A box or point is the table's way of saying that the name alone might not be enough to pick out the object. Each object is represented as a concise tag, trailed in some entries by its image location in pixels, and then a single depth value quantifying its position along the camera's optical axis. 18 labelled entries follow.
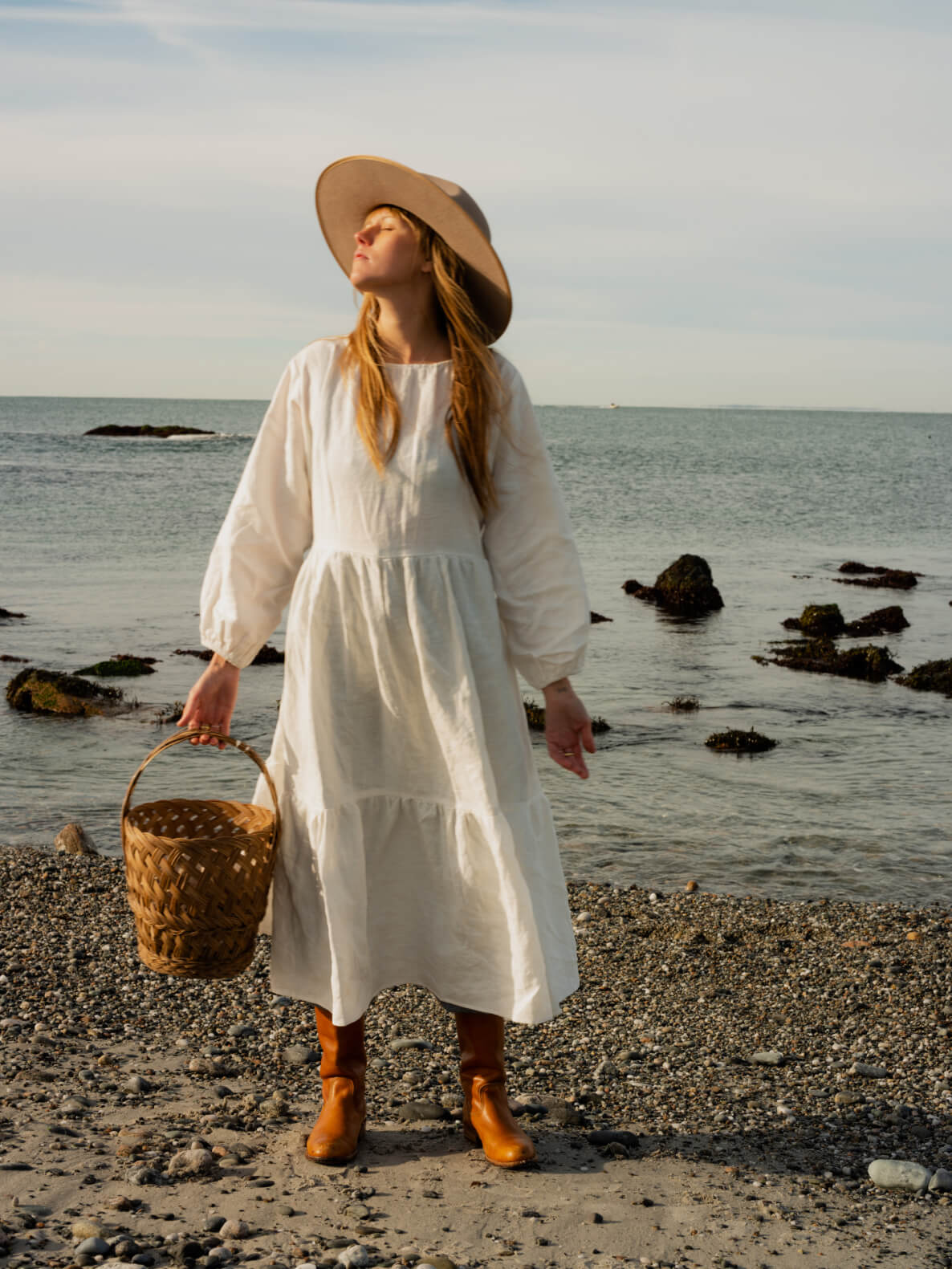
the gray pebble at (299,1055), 4.12
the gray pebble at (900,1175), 3.35
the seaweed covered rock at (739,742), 10.38
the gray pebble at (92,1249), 2.80
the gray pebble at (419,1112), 3.70
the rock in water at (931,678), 13.39
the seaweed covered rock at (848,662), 14.14
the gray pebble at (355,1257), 2.83
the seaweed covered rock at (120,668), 12.77
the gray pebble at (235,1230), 2.95
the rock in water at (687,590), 18.61
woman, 3.18
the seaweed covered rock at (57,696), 11.13
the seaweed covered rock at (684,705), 11.91
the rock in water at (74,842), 6.92
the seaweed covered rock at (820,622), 17.00
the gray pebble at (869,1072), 4.20
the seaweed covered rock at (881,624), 17.12
